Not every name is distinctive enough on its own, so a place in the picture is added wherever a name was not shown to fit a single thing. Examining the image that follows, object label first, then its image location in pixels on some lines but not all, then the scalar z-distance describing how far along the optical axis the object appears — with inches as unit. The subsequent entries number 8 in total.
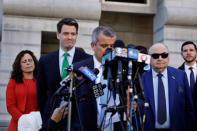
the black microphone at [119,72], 136.4
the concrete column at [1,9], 409.5
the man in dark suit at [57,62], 192.4
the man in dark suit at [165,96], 206.7
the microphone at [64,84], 149.3
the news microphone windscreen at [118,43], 158.1
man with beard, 261.0
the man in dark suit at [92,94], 171.0
